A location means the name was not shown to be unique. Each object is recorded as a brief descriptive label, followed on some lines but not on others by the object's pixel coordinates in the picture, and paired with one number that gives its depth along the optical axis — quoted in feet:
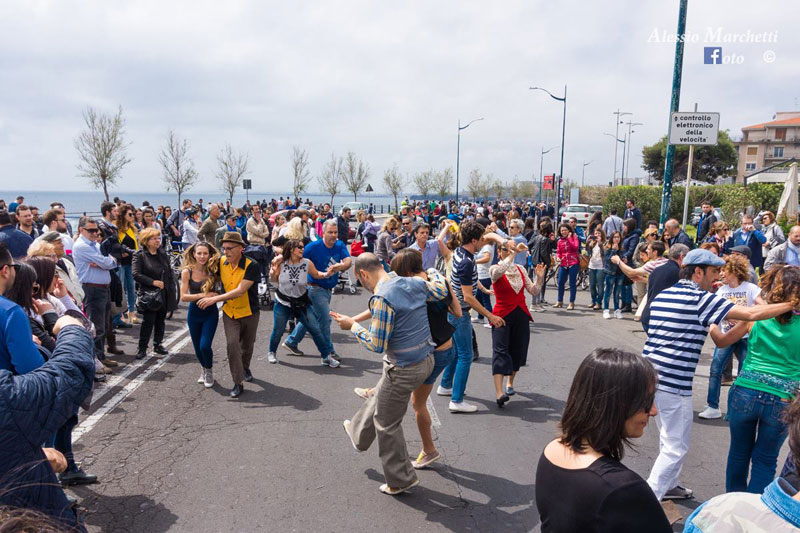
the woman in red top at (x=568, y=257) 40.42
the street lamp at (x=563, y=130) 86.05
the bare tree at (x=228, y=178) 168.57
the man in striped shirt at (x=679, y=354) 12.60
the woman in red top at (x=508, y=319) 20.11
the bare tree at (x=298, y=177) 185.75
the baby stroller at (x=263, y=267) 28.41
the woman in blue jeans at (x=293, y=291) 25.27
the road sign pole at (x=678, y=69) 38.68
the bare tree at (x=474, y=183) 294.05
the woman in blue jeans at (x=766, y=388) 11.74
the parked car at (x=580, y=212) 110.88
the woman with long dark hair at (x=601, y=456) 5.63
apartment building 287.07
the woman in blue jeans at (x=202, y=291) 21.57
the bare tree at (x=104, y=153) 98.02
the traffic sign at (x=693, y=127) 37.73
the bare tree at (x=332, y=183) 212.02
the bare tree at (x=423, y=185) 256.32
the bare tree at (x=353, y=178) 212.23
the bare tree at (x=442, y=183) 254.88
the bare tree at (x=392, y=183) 239.71
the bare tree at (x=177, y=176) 136.67
